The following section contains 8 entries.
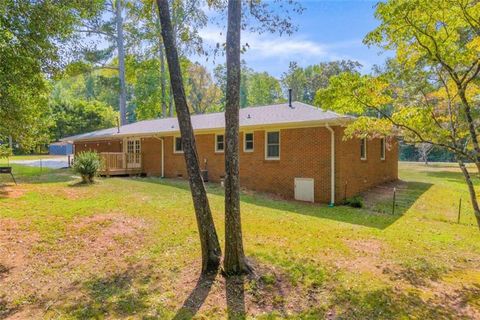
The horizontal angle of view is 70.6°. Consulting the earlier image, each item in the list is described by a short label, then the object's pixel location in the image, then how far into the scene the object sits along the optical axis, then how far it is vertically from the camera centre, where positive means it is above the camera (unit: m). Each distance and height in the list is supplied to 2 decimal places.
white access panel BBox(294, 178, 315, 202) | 12.93 -1.54
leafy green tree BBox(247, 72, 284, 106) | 52.28 +9.45
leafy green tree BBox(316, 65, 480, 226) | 6.83 +0.97
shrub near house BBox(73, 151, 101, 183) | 13.80 -0.66
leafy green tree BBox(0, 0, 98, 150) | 7.16 +2.23
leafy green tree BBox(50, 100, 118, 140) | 42.41 +4.01
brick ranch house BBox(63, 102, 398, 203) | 12.50 -0.26
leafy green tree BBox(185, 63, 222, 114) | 46.72 +8.00
